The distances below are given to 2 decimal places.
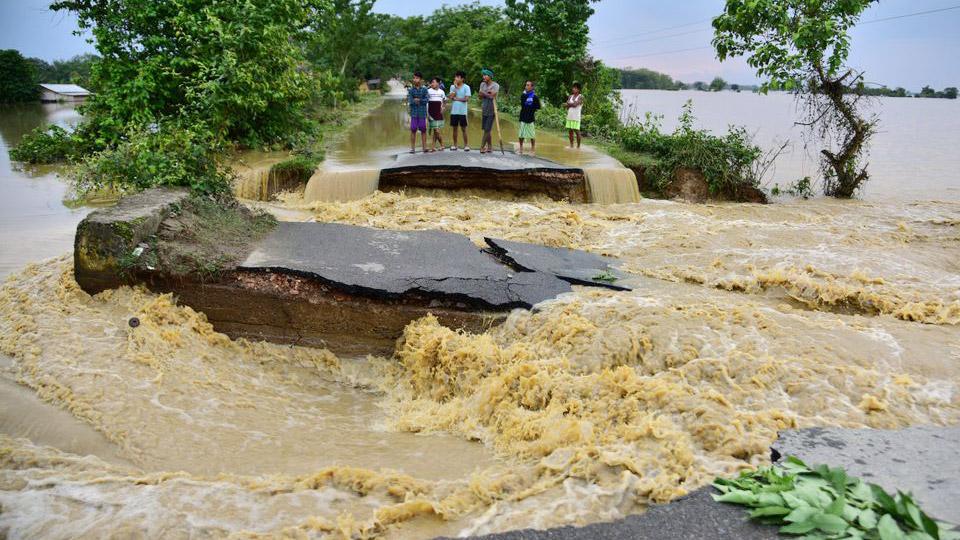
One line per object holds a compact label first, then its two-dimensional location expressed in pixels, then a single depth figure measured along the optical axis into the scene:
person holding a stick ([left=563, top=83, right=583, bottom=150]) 14.92
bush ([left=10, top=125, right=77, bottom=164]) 15.96
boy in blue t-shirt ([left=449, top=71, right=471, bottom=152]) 12.77
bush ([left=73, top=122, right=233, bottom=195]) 7.86
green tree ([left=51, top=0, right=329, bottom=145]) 11.58
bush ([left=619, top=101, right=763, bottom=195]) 14.64
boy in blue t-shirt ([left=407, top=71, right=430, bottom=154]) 12.77
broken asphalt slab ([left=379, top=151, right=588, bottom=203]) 12.12
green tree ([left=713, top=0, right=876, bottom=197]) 12.90
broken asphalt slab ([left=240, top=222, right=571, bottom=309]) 6.25
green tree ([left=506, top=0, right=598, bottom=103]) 23.02
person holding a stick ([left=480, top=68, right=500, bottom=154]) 13.01
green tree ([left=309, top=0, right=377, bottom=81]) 35.94
